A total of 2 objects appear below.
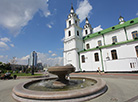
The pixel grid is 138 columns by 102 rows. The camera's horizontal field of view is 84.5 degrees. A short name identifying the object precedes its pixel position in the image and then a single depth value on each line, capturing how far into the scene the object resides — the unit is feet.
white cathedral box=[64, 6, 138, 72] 60.44
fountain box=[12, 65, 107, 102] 10.91
